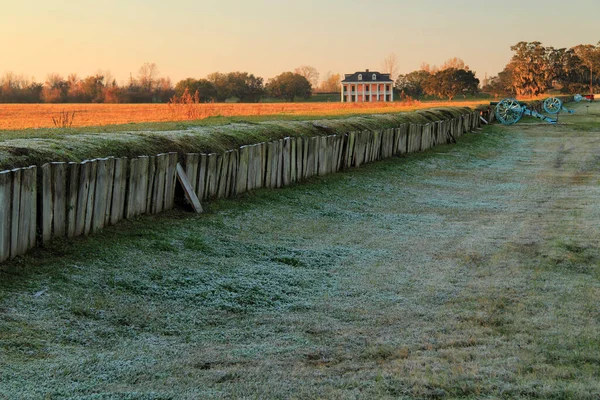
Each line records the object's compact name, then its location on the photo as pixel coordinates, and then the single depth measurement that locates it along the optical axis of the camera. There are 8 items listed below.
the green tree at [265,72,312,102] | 134.12
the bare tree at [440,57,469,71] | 165.75
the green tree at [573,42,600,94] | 146.50
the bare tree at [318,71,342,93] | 182.00
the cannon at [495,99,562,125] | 45.75
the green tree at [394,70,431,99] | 150.38
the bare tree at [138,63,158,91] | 105.62
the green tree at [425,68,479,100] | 129.12
